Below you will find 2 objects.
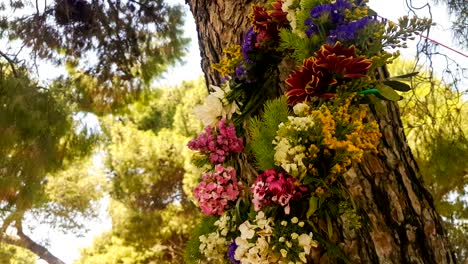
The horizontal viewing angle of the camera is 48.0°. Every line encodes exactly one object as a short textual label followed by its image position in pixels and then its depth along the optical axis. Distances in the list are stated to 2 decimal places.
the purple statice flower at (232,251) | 1.15
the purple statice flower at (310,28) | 1.14
